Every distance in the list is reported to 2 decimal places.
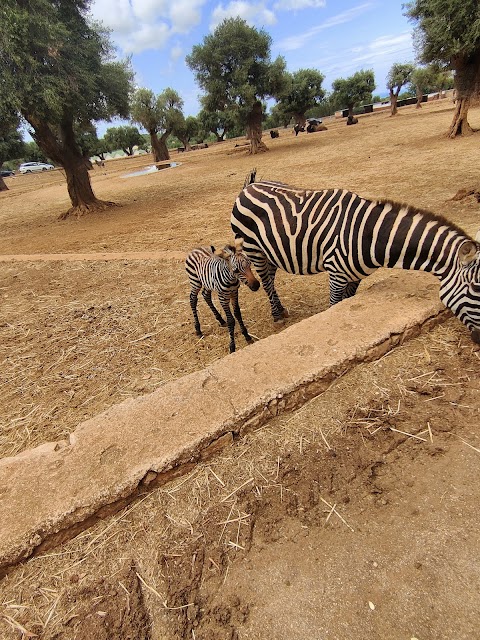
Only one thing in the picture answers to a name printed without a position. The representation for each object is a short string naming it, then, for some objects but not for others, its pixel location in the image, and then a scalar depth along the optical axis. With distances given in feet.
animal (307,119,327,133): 113.09
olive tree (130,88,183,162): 105.60
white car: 158.61
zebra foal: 12.72
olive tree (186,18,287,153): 70.95
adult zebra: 9.43
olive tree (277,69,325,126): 108.47
